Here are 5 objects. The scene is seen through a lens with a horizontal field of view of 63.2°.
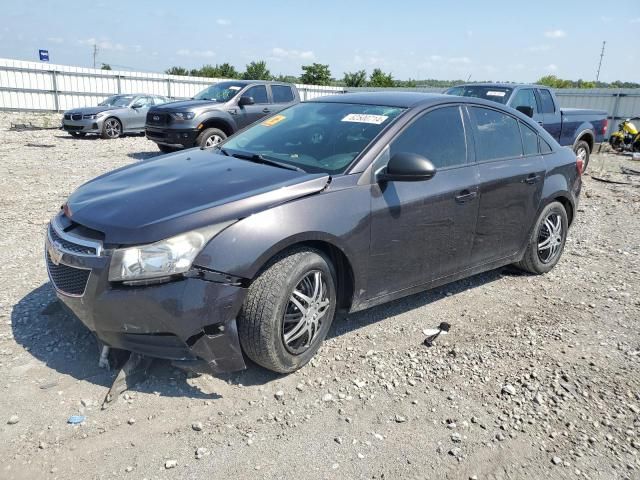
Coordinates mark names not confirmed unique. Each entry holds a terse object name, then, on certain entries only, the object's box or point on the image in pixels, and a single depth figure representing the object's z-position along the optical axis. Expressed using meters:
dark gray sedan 2.72
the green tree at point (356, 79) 45.09
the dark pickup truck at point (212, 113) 10.97
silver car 15.12
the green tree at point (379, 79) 43.35
